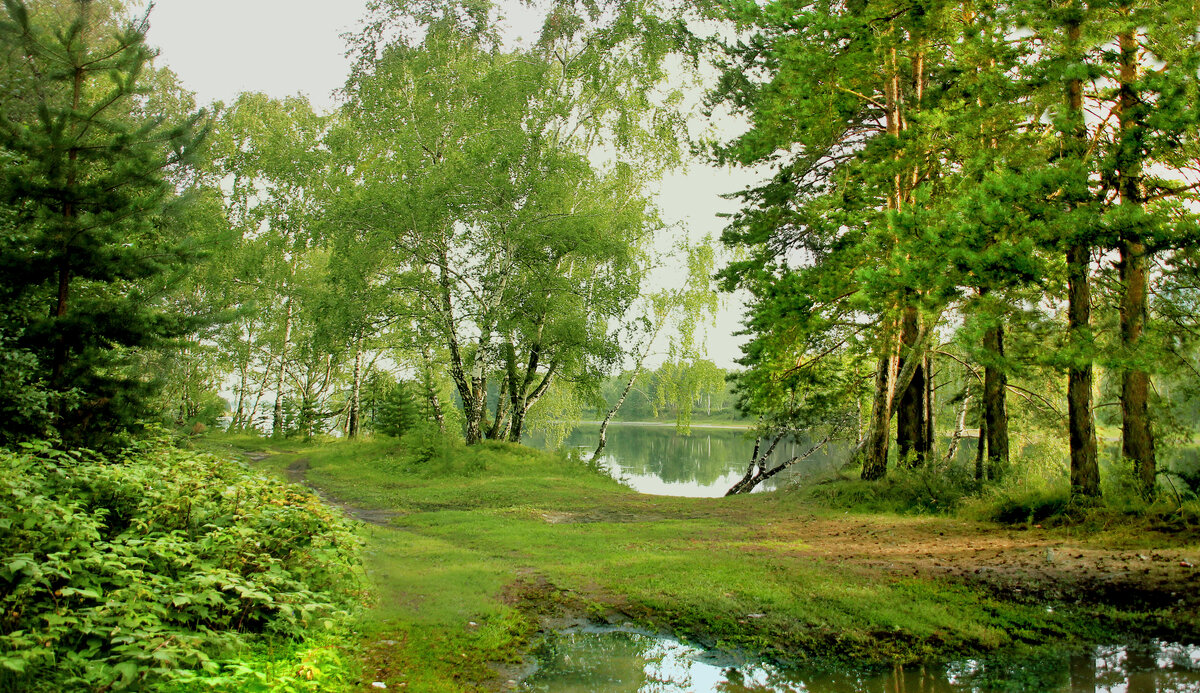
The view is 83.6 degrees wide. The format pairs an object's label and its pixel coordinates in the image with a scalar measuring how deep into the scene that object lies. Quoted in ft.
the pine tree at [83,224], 28.04
